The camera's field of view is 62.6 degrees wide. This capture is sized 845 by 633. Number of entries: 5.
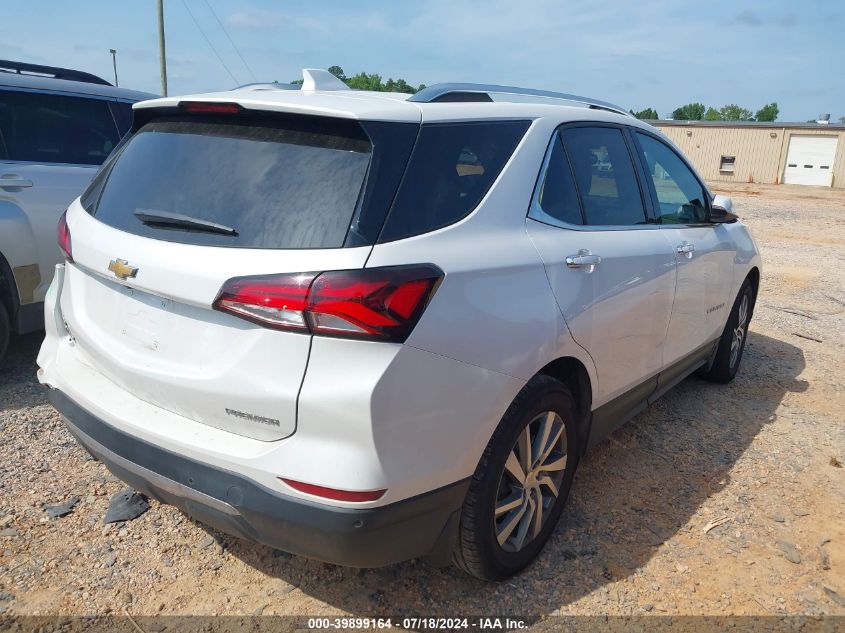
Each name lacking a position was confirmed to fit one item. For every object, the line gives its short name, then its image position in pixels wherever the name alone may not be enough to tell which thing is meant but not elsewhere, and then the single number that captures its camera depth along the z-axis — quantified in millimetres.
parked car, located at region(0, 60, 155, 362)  4391
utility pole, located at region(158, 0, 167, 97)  23172
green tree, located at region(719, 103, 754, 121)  109800
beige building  37875
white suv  2029
